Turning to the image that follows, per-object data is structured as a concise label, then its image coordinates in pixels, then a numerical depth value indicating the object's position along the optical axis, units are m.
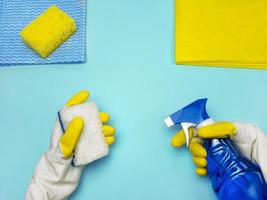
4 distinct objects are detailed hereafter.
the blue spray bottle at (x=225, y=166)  0.72
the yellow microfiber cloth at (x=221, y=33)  0.90
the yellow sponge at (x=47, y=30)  0.85
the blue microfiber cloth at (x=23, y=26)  0.90
